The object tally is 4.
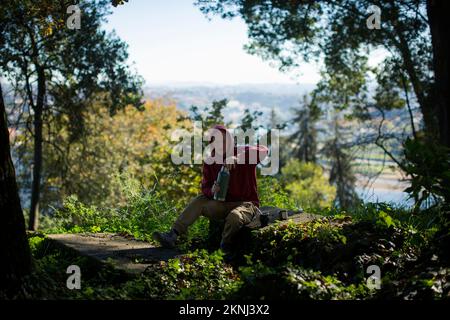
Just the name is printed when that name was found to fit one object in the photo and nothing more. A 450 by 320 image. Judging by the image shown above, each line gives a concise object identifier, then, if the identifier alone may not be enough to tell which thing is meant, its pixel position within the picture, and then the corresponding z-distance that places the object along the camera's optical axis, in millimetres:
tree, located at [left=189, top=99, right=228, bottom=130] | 21797
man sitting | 6570
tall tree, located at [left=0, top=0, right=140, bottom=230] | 14211
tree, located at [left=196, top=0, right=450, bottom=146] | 14516
